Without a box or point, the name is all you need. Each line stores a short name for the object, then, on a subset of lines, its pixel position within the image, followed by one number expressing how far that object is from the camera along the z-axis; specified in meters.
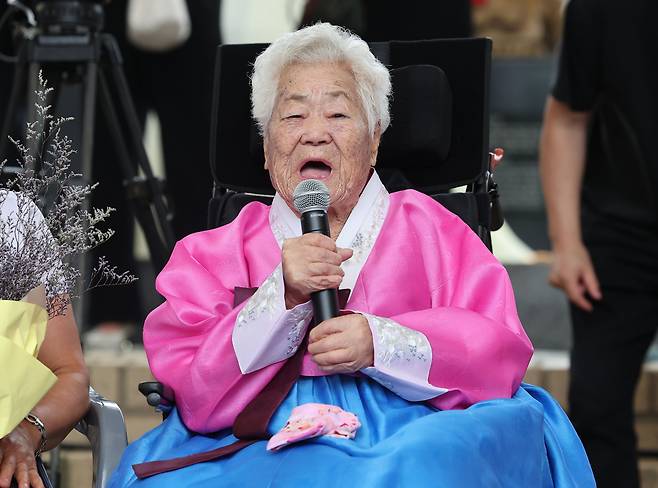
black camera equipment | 6.30
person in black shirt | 6.68
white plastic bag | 7.40
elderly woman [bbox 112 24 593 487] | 4.41
